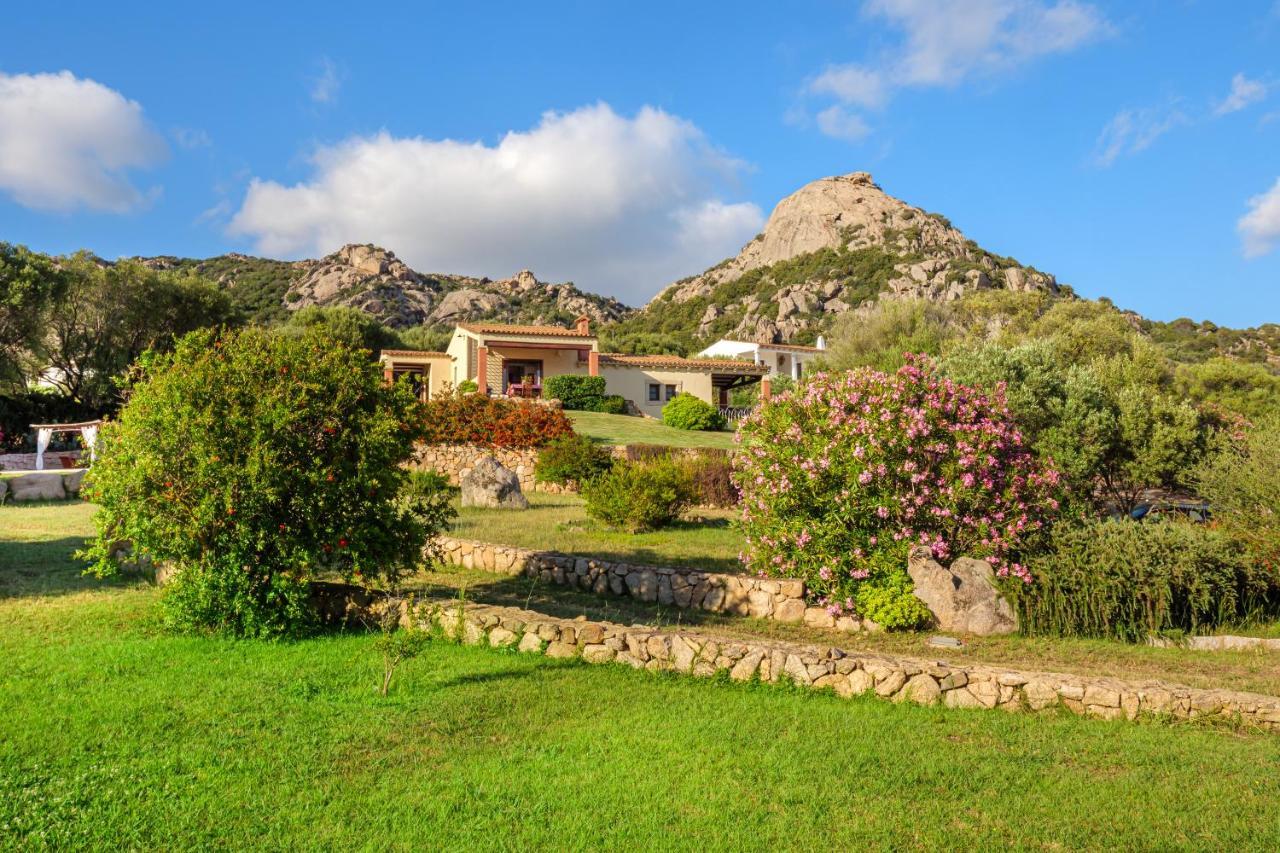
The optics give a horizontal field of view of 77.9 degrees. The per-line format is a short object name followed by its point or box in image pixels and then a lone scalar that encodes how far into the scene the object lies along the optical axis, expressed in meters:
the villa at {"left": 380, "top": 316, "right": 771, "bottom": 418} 36.03
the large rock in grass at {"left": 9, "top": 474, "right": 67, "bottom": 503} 15.18
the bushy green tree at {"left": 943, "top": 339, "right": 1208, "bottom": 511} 14.73
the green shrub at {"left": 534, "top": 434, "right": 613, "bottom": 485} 18.53
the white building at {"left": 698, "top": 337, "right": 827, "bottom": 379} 44.12
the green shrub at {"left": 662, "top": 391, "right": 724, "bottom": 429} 31.34
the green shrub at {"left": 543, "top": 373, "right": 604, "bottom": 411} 34.25
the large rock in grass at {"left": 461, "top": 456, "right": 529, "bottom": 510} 16.12
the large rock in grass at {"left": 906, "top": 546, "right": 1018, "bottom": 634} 8.20
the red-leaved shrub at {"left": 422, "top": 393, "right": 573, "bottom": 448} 21.86
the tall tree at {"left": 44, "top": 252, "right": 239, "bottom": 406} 31.39
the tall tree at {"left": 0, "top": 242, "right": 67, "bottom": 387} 28.03
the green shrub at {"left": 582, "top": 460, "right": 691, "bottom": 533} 13.23
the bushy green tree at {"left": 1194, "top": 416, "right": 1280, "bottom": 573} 8.90
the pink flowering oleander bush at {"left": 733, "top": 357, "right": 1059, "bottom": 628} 8.61
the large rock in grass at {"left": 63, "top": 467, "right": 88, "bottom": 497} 15.98
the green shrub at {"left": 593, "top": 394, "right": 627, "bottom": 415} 34.38
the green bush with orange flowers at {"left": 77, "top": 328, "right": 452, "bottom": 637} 6.29
